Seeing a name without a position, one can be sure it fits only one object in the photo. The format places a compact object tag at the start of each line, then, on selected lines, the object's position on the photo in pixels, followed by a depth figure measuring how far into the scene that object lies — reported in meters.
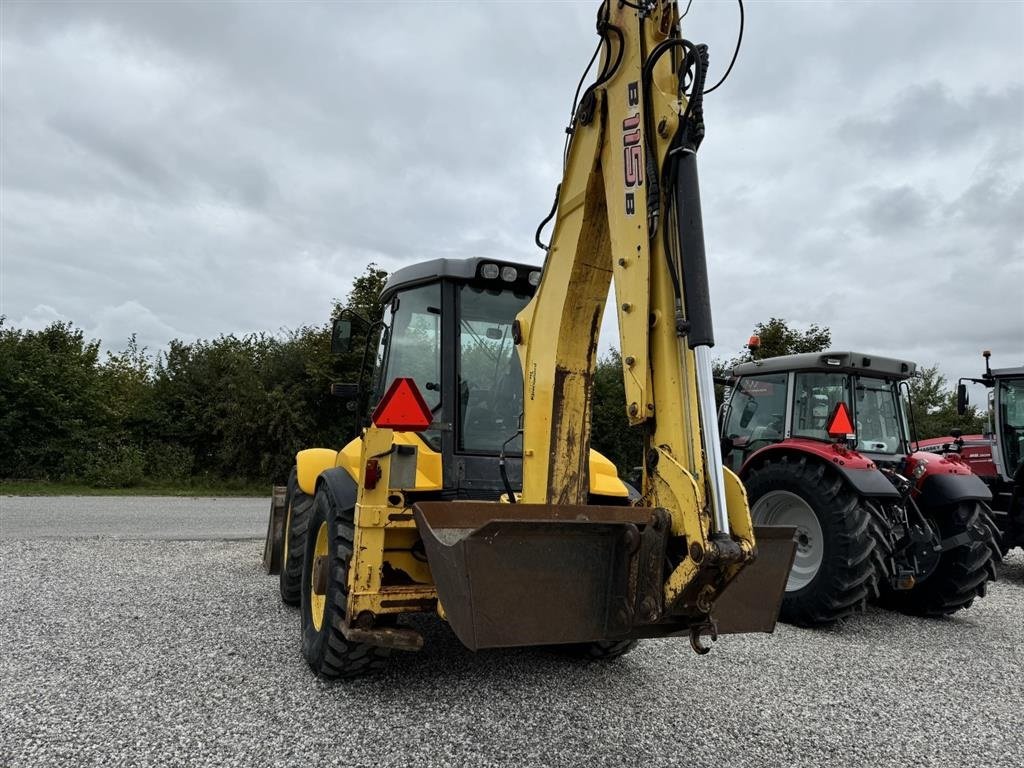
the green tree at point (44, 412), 16.50
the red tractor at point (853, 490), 5.41
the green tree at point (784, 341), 21.22
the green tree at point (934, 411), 25.36
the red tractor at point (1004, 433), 8.33
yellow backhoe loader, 2.53
